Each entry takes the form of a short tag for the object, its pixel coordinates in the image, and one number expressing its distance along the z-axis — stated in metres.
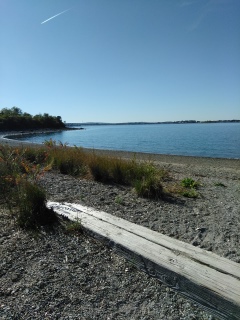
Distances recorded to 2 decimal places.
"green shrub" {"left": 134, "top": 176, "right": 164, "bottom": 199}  5.98
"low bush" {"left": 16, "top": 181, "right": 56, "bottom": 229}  3.95
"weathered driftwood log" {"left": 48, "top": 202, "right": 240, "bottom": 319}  2.20
